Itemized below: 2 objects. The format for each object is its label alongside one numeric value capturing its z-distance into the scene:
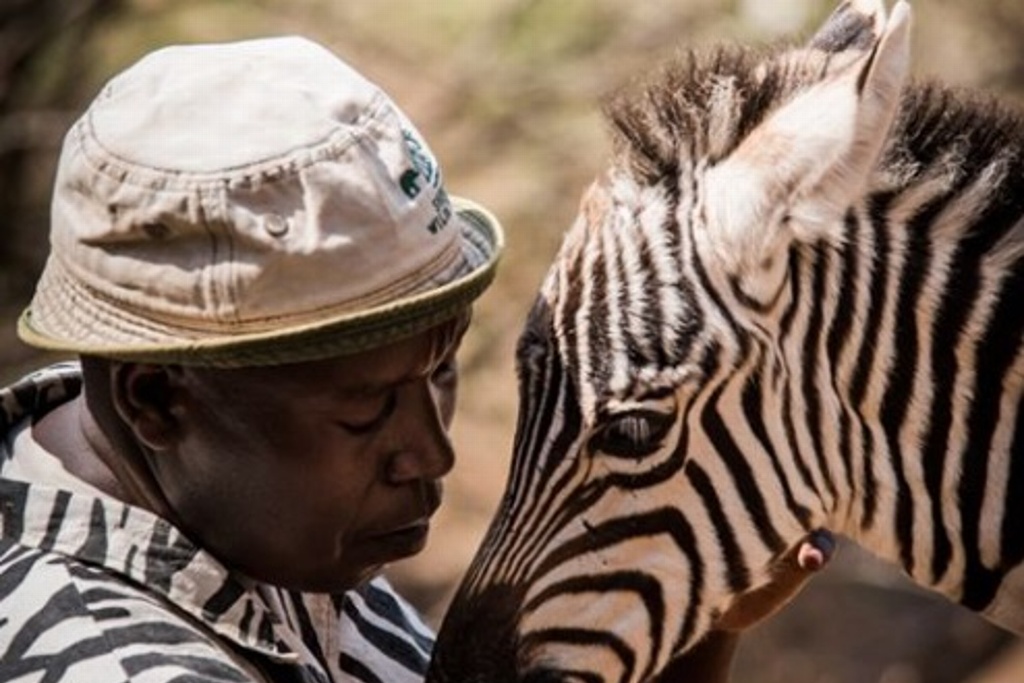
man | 4.70
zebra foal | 6.52
